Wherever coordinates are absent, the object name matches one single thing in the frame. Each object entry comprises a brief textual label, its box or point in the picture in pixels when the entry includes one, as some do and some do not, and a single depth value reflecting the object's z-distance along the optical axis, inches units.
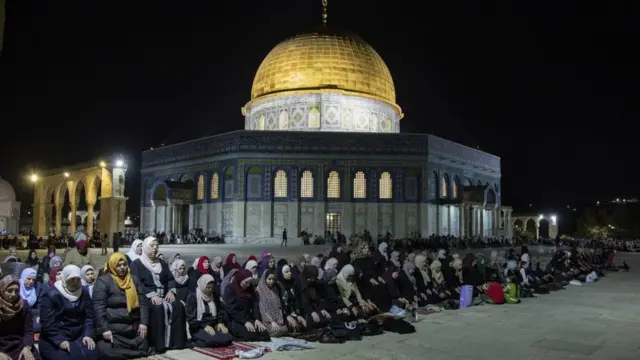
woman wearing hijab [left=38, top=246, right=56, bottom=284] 393.8
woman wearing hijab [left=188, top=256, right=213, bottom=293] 339.3
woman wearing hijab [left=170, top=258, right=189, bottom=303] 320.5
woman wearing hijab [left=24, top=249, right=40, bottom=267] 453.0
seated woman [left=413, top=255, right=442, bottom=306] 446.3
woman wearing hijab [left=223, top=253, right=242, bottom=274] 392.3
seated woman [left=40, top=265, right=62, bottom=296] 256.8
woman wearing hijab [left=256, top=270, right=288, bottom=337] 327.9
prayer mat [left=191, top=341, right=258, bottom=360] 278.5
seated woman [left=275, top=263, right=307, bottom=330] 343.9
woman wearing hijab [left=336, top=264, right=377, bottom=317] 383.2
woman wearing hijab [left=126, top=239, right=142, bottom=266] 326.1
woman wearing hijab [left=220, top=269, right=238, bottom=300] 330.4
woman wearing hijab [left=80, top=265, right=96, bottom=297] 291.2
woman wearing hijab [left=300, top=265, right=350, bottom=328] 350.0
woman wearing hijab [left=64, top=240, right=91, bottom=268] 408.2
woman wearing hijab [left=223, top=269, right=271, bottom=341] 313.4
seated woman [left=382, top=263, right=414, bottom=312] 409.1
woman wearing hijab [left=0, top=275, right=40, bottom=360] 230.8
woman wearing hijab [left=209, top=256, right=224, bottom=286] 370.9
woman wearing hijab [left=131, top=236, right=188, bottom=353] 289.3
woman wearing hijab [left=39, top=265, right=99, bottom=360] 251.9
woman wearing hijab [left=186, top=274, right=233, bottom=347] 299.7
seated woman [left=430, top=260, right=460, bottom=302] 463.5
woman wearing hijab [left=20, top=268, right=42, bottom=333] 293.3
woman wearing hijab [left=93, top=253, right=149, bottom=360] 272.2
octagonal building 1358.3
